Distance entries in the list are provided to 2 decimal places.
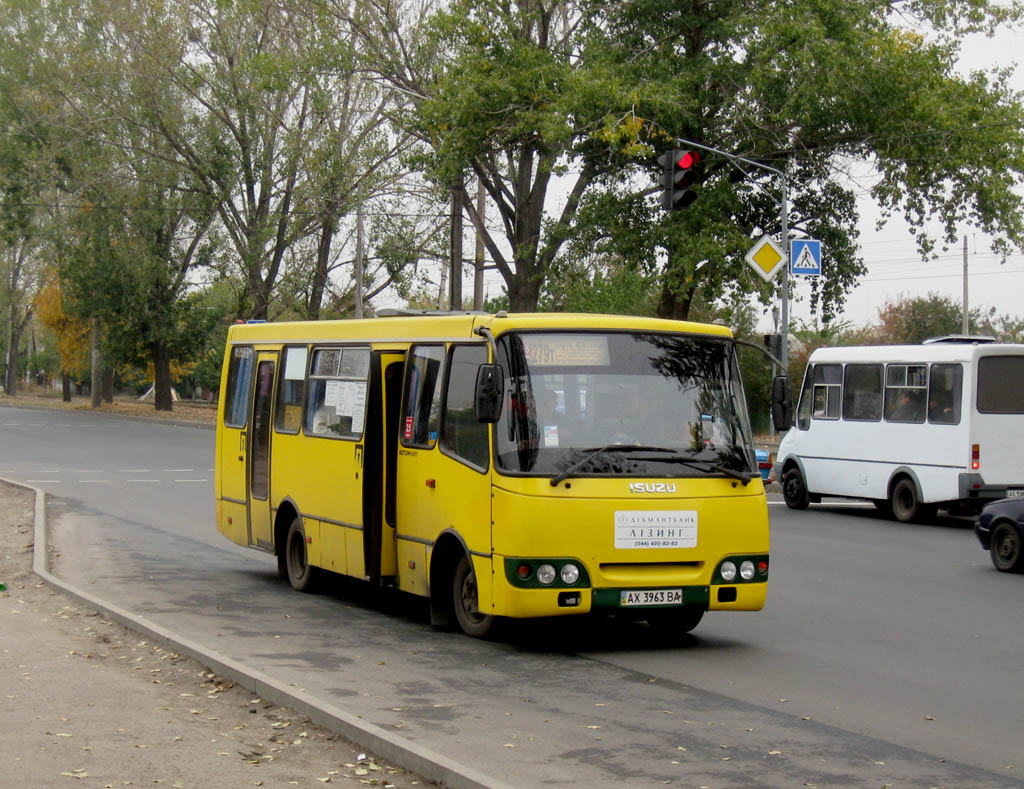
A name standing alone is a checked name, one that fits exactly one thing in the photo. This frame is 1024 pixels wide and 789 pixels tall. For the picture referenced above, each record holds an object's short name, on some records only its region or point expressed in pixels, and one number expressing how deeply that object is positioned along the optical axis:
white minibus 20.55
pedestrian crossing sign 26.94
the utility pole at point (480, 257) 38.19
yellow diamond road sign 26.27
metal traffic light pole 27.28
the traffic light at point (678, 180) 18.73
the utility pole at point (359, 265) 47.59
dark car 15.30
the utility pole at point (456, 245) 36.06
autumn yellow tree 76.31
